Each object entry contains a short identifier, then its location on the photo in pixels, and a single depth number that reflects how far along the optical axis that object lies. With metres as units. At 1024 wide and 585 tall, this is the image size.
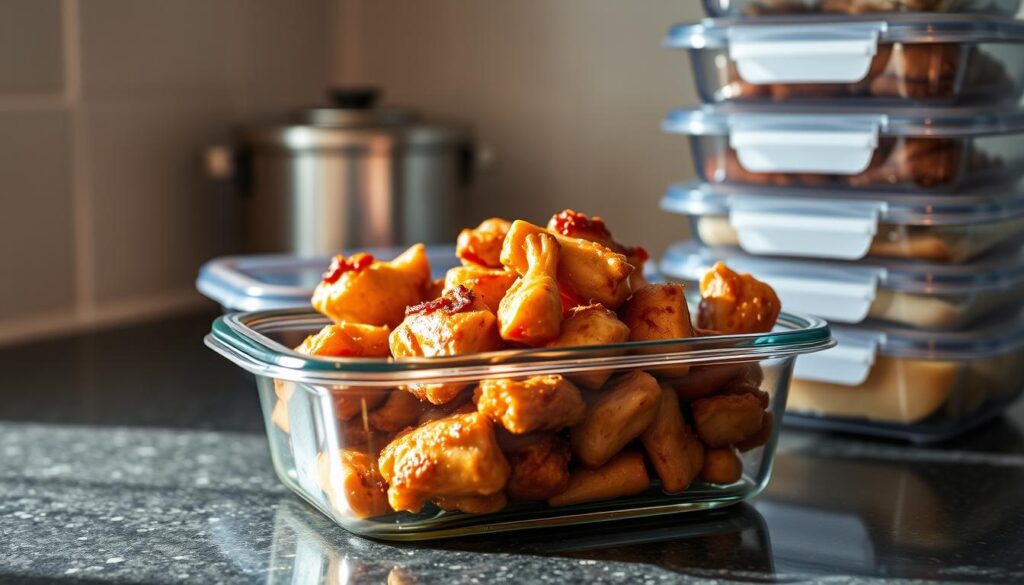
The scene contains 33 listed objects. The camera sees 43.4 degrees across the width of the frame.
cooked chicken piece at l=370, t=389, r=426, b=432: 0.68
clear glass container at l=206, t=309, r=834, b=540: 0.66
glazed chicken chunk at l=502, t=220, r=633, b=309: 0.72
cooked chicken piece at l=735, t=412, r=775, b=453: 0.76
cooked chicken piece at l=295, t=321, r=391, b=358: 0.72
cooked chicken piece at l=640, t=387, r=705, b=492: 0.71
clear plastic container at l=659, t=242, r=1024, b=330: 0.96
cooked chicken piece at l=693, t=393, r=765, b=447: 0.73
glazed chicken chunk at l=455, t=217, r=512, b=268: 0.78
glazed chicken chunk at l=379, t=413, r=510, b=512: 0.65
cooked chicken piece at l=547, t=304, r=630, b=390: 0.68
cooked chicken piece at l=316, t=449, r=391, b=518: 0.69
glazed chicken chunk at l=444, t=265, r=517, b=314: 0.73
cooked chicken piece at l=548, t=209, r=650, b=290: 0.77
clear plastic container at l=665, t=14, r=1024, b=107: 0.94
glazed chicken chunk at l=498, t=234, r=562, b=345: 0.67
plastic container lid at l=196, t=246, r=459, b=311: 1.04
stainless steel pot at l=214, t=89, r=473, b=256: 1.51
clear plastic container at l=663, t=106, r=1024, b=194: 0.95
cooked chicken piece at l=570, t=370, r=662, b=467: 0.68
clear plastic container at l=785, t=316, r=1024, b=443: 0.96
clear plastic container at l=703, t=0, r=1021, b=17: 0.95
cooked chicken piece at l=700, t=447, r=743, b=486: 0.75
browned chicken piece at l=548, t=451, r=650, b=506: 0.71
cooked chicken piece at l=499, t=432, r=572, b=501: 0.67
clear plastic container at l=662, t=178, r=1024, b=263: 0.96
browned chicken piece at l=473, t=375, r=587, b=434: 0.65
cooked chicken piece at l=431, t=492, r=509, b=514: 0.69
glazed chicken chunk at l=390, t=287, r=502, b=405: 0.68
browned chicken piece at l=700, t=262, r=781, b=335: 0.79
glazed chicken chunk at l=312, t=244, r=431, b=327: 0.76
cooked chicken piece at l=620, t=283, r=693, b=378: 0.72
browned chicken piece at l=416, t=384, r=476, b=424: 0.68
